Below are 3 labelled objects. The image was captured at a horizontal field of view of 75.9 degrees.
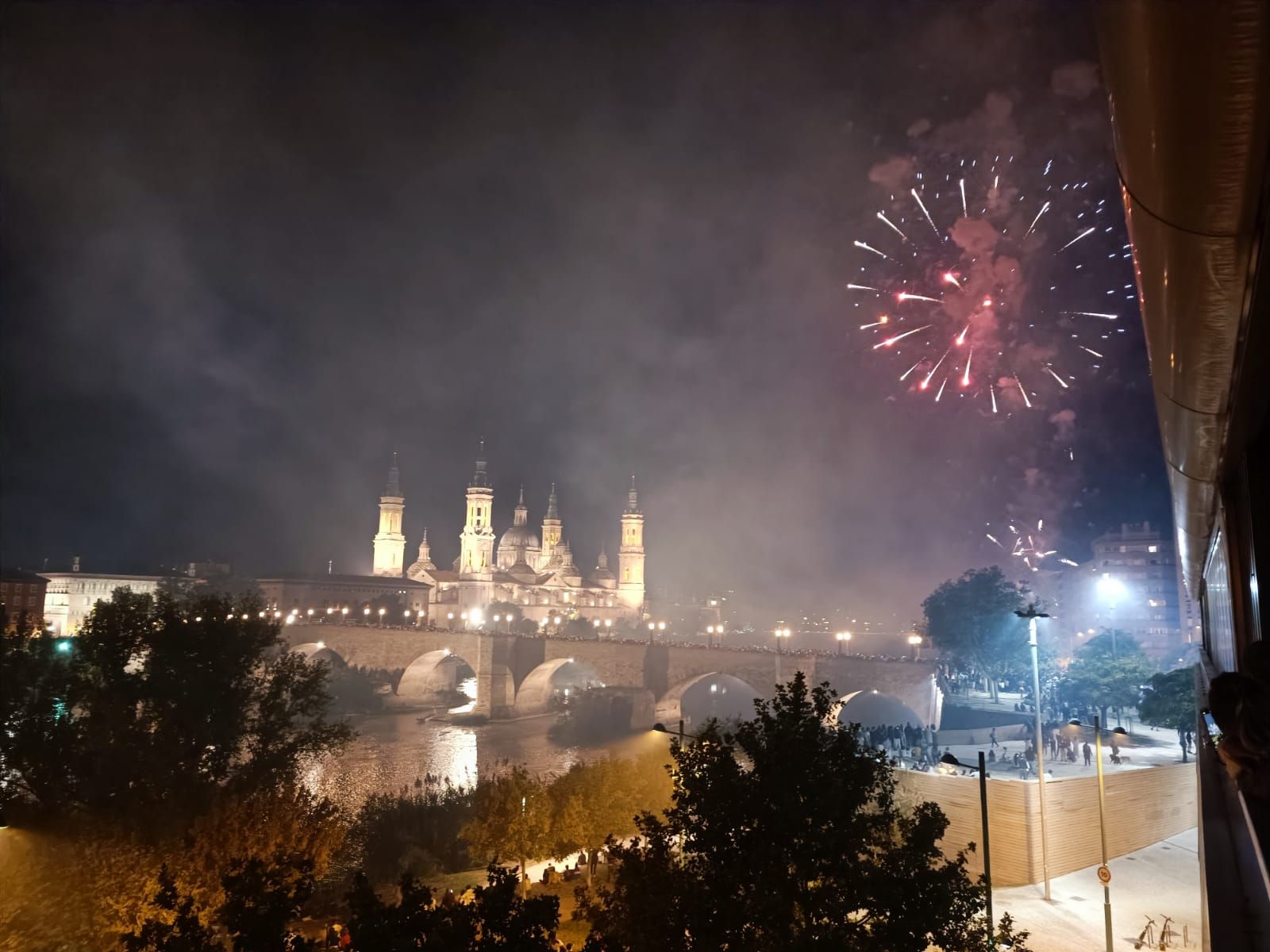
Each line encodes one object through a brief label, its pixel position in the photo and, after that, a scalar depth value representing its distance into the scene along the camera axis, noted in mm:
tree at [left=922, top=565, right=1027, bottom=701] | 49906
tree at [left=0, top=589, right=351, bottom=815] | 20531
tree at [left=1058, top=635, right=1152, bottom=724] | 38156
